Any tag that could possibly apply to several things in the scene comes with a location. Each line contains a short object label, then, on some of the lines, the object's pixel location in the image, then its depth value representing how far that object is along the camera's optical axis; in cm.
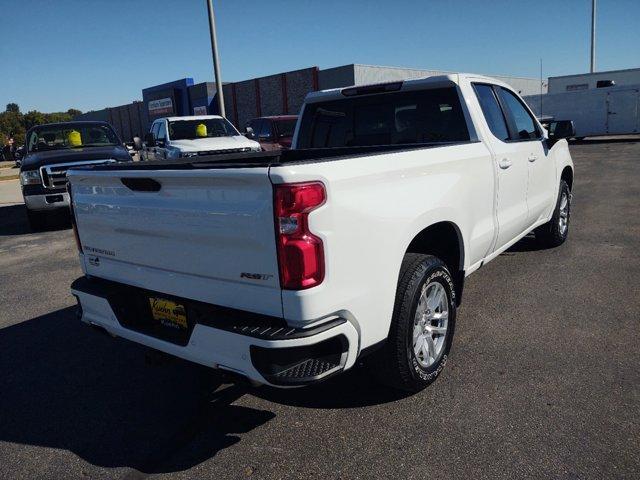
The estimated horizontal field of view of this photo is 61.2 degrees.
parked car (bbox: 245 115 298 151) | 1509
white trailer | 2286
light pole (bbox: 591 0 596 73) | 3728
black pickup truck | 938
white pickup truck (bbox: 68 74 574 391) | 241
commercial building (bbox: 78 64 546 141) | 3008
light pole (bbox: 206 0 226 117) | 1602
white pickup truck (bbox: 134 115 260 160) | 1151
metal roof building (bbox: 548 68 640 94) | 2612
